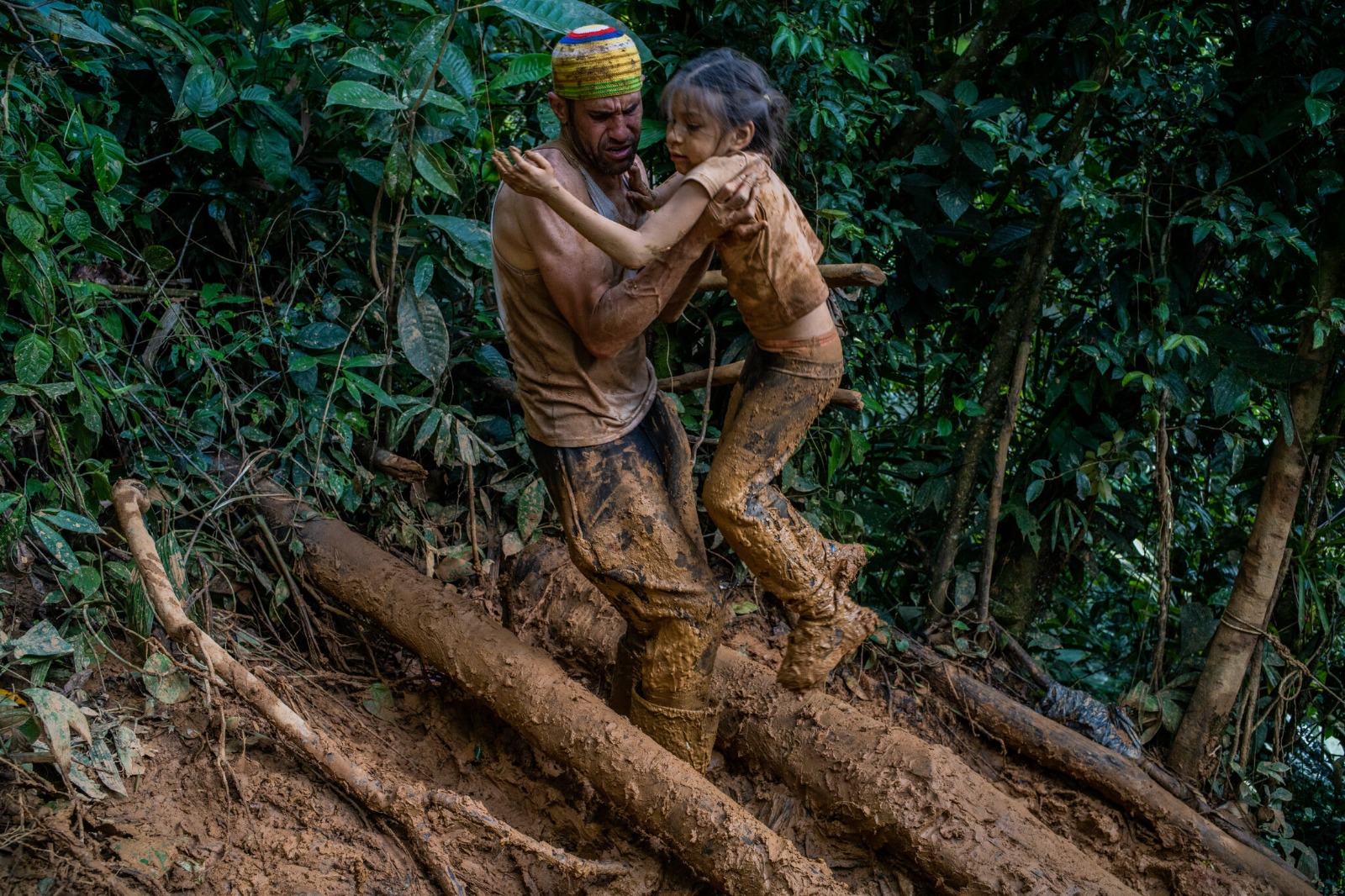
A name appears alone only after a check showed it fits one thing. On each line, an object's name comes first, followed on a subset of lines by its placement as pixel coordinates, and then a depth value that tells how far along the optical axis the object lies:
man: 2.75
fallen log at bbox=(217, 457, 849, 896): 2.92
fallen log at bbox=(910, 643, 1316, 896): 3.56
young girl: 2.60
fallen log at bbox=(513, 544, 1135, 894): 3.01
